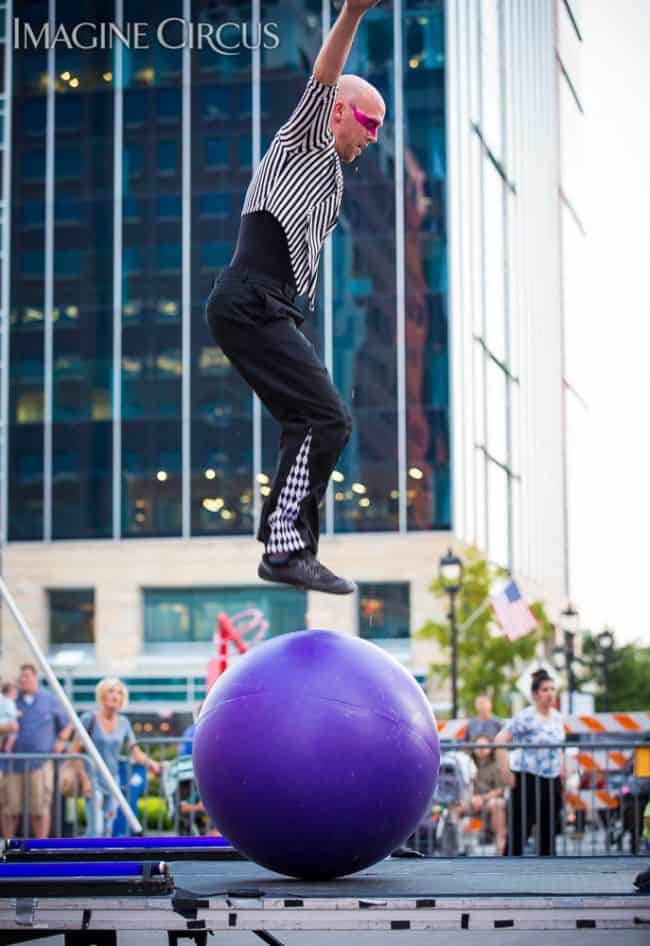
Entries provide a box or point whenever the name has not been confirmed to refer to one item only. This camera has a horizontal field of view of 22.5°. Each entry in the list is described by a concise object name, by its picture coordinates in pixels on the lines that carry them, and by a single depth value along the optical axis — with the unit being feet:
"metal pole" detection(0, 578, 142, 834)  37.78
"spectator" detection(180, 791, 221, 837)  50.45
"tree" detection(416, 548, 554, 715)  142.00
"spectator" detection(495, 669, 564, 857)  44.60
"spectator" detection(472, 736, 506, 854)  50.49
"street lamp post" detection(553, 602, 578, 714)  133.49
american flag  96.84
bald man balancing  22.89
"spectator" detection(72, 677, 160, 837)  48.29
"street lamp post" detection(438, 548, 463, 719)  104.71
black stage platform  17.44
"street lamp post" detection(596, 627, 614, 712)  180.48
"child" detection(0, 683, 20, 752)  53.21
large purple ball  19.90
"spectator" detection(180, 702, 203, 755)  51.63
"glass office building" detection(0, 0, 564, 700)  166.40
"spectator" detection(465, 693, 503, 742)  58.18
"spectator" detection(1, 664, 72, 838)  49.98
